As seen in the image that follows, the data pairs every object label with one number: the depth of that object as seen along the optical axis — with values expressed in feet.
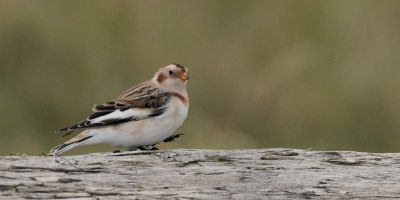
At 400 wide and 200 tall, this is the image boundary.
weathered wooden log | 24.23
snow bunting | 29.37
